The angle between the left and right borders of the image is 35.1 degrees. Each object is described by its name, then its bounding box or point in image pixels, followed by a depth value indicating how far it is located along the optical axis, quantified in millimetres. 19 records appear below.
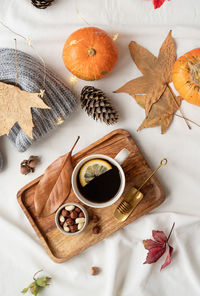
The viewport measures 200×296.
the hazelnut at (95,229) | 887
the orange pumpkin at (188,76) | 815
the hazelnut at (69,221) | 854
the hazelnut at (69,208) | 863
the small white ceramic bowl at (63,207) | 852
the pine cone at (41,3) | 902
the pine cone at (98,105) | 874
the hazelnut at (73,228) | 856
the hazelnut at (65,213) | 860
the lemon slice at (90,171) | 847
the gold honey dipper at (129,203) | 869
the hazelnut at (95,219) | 889
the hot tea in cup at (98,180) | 839
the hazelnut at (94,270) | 922
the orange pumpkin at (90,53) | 831
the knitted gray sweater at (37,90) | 875
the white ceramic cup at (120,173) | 820
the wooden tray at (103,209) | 895
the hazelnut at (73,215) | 860
